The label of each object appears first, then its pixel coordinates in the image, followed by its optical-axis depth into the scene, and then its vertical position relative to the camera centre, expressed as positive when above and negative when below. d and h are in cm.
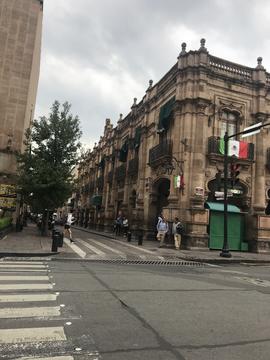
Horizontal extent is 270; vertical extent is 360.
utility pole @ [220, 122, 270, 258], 1805 +80
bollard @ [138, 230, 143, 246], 2194 -102
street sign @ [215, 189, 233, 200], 1913 +178
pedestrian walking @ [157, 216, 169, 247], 2084 -25
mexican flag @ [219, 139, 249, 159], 2202 +500
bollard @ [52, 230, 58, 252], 1548 -106
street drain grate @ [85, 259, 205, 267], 1438 -158
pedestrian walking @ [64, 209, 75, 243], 2081 -15
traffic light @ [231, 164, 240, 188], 1868 +288
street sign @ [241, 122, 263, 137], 1625 +460
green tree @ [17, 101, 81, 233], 2300 +370
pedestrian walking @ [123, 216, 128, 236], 2921 -32
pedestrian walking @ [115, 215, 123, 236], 3044 -30
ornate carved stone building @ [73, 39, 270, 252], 2202 +485
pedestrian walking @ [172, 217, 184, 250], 2046 -42
